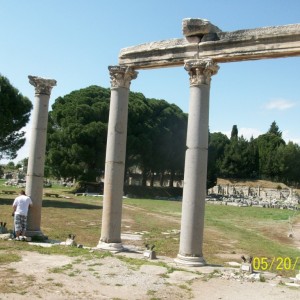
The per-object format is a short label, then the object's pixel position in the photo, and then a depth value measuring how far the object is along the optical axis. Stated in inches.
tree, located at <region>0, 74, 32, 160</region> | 1088.8
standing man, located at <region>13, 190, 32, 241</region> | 474.3
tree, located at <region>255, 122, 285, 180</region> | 2839.6
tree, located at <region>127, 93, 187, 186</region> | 1841.8
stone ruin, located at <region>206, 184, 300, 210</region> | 1850.4
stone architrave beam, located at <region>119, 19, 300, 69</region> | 381.1
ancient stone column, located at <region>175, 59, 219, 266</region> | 394.0
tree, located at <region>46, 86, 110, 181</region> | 1675.7
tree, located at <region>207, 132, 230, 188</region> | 2275.1
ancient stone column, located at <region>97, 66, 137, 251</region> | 456.4
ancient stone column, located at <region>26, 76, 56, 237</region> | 503.2
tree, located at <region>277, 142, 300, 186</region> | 2758.4
